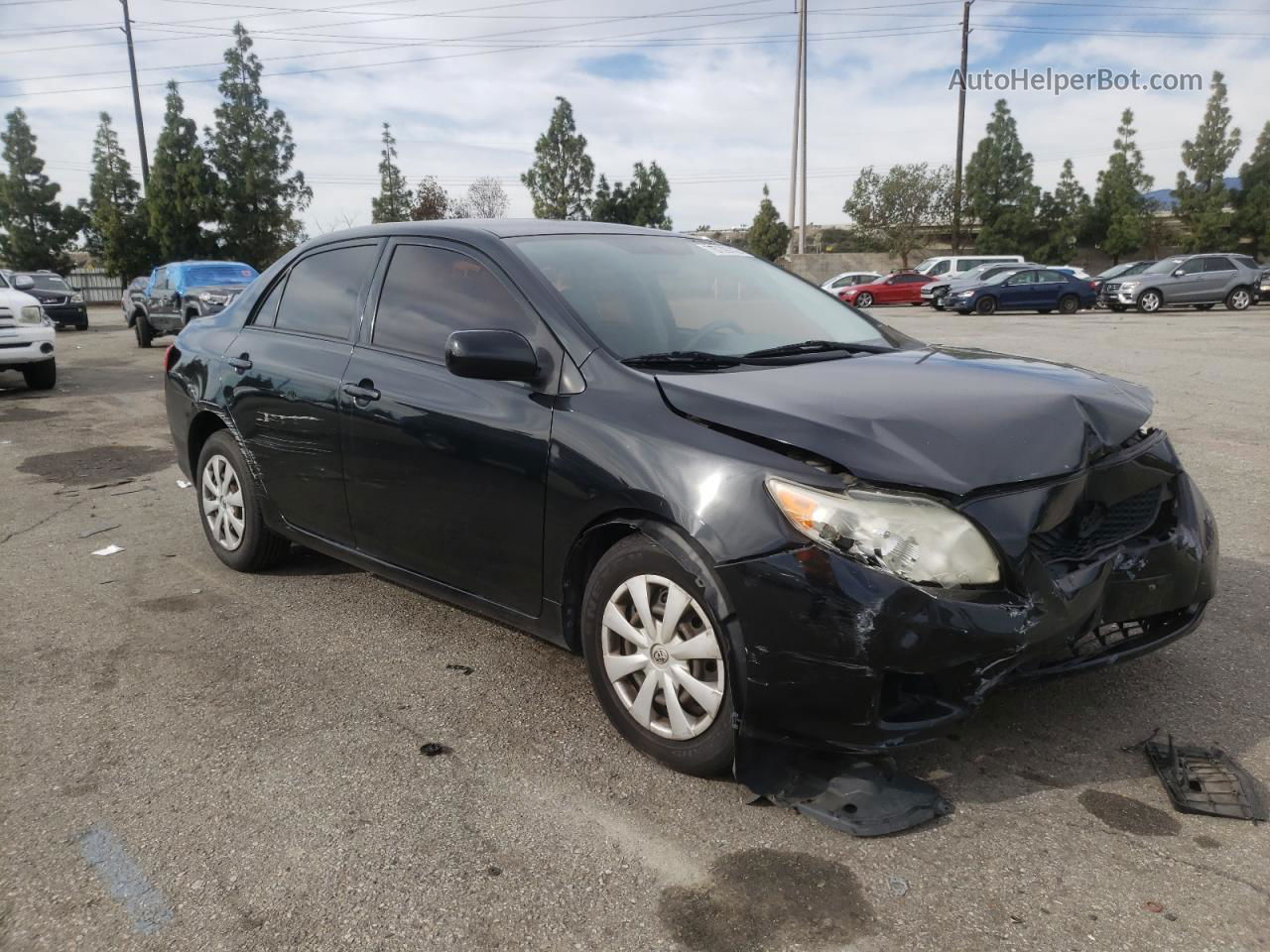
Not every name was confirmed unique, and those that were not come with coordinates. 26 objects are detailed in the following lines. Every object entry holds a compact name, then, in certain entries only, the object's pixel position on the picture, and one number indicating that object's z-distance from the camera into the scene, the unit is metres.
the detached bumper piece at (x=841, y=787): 2.59
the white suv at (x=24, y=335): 11.74
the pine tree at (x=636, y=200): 46.53
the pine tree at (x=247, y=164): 46.53
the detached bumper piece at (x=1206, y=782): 2.63
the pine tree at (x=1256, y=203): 49.16
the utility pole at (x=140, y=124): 39.34
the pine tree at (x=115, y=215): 45.59
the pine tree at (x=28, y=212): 49.09
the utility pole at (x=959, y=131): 45.94
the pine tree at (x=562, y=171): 45.41
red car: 33.31
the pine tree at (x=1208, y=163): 51.34
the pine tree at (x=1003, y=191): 50.75
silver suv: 27.59
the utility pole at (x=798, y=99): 39.75
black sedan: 2.51
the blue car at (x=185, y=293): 17.55
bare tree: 54.56
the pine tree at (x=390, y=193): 48.59
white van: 35.12
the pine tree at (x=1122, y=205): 49.69
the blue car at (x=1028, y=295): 27.94
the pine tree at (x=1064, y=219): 50.28
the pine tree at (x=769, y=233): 48.78
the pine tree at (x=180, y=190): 45.41
